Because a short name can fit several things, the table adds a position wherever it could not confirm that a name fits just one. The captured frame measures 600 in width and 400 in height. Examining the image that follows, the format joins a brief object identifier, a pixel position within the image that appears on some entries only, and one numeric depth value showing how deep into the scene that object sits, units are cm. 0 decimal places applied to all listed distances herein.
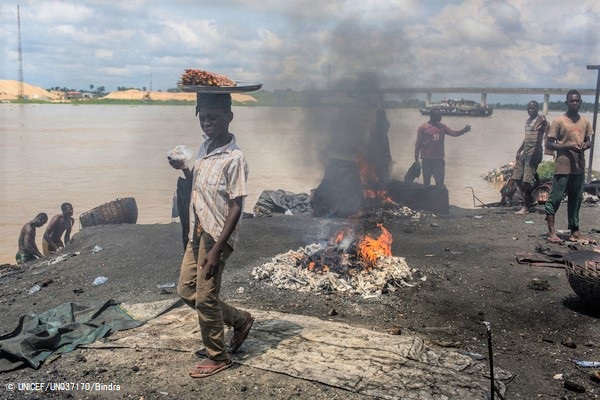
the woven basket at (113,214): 996
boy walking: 354
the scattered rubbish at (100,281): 654
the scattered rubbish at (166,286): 612
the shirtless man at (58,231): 908
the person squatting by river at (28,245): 884
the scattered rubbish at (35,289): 655
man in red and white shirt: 1162
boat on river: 4342
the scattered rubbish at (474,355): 397
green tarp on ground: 397
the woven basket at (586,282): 466
